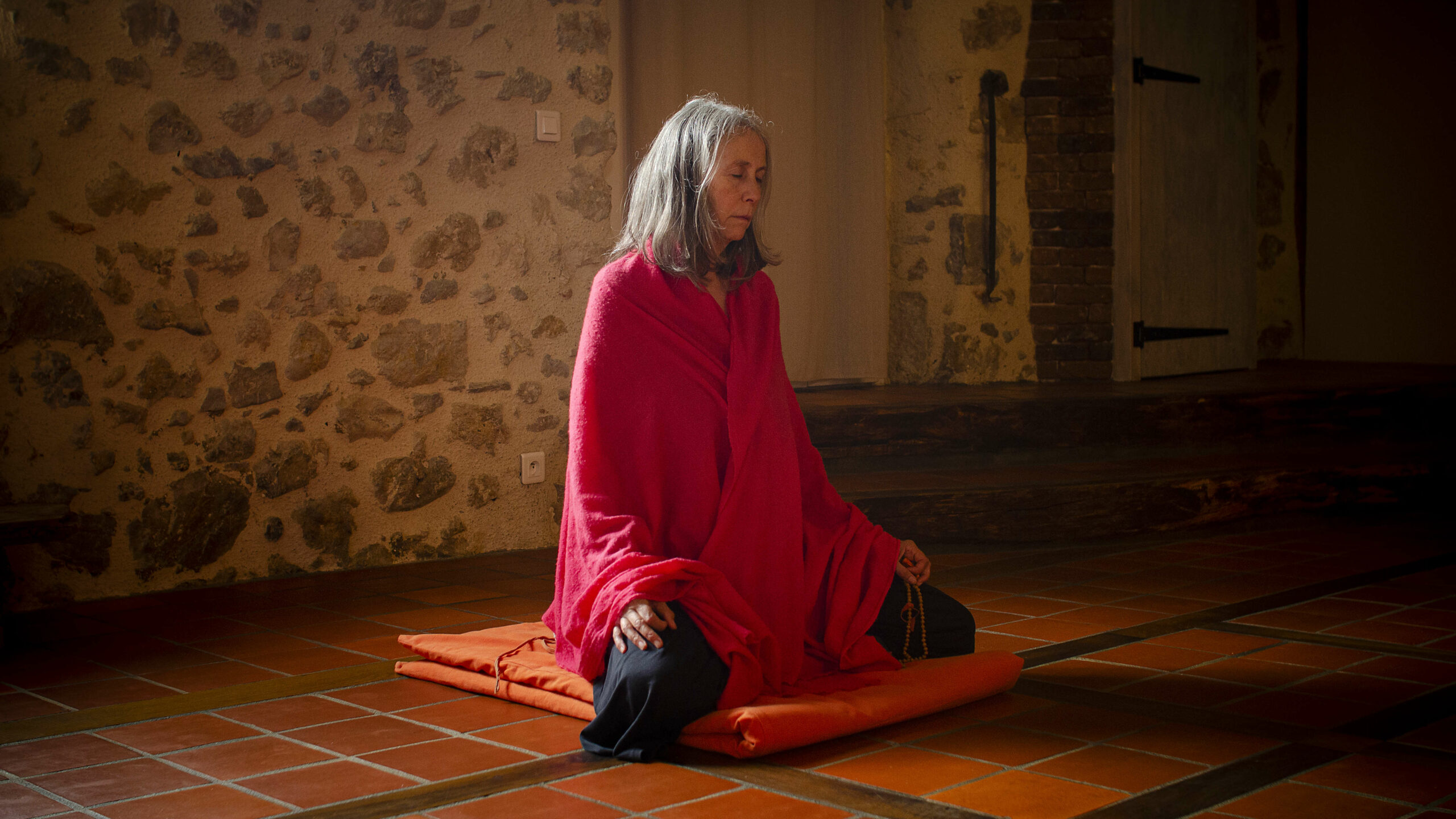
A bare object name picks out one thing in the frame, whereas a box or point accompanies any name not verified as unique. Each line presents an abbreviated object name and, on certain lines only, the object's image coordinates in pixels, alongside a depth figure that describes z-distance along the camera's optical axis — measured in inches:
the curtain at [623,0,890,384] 199.3
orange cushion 84.5
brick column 213.5
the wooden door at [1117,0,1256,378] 216.1
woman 85.9
